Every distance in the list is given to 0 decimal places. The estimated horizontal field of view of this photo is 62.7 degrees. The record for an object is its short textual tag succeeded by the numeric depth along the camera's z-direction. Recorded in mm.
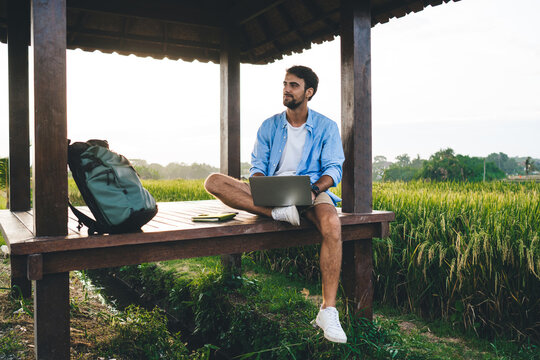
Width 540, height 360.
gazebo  2365
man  3061
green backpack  2396
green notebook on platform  3211
